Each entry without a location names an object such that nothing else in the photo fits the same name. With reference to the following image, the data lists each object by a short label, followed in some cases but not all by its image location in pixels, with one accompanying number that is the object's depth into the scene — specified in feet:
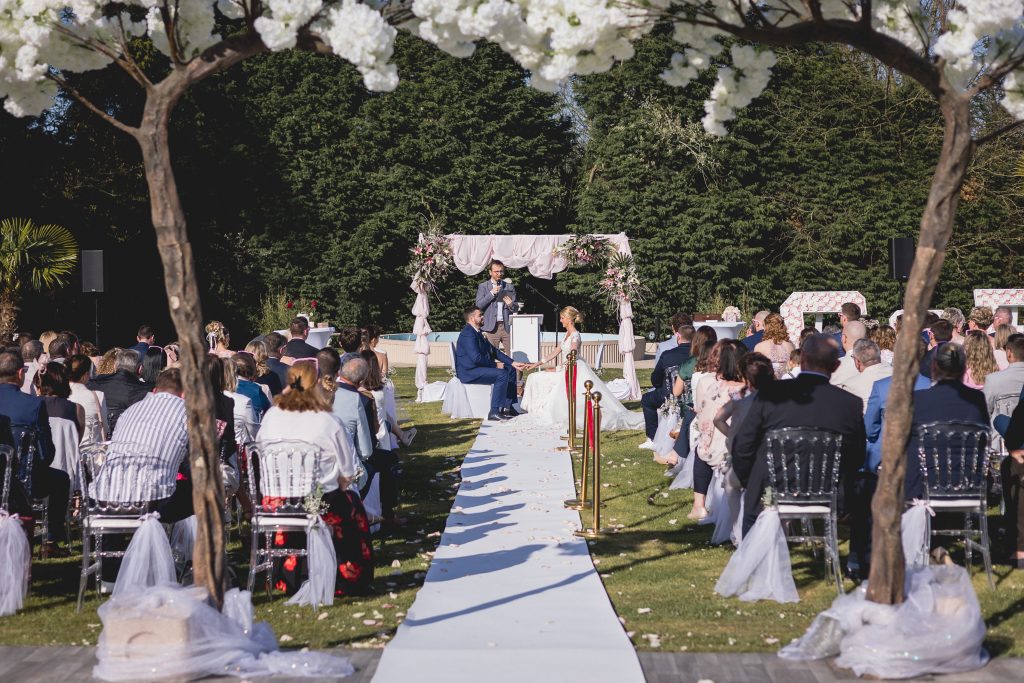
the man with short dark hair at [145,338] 40.34
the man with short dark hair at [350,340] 37.32
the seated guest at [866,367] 27.81
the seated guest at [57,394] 26.58
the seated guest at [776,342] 37.70
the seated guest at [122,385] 30.32
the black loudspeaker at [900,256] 61.21
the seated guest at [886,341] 33.91
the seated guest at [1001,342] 34.76
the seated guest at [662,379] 36.81
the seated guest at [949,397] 23.06
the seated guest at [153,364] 32.55
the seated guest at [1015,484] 23.68
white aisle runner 17.57
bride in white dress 47.93
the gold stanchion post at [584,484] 29.50
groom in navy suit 50.88
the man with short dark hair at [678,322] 39.01
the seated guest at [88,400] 28.32
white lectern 59.67
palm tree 61.11
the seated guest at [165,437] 22.33
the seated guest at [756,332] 41.86
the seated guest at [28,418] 23.73
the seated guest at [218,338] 39.31
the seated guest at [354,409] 26.58
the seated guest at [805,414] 22.35
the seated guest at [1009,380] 27.40
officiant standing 59.47
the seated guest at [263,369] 33.11
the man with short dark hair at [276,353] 35.70
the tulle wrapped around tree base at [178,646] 16.92
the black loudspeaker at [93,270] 56.24
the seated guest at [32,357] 34.22
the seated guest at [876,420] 24.71
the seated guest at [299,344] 38.29
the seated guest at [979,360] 29.71
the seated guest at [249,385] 29.48
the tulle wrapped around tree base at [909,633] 17.07
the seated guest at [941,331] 35.70
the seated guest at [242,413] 27.76
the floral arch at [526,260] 64.39
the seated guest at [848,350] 31.01
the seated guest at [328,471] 22.43
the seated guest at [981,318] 43.55
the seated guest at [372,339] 39.19
